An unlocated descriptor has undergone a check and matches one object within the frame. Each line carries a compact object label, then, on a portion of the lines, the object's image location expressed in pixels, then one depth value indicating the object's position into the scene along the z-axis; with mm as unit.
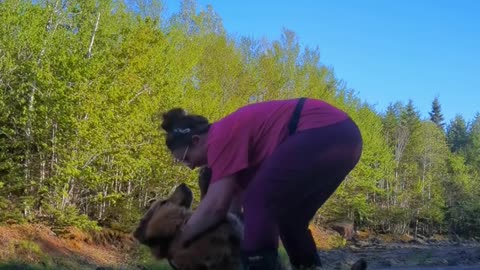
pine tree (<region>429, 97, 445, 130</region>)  107062
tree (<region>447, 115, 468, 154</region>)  101812
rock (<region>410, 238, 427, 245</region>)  38838
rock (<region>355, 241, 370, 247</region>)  33375
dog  3352
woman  3162
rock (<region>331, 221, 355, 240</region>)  40681
